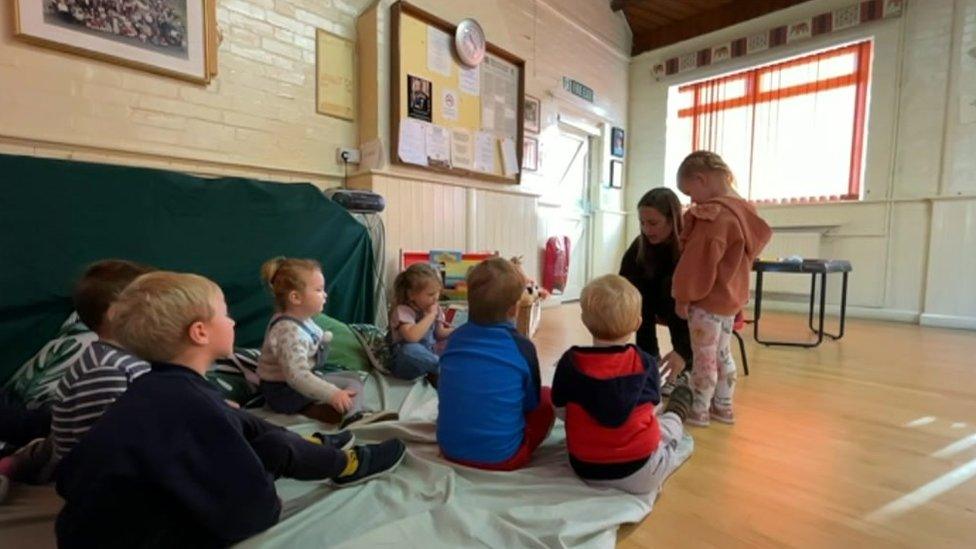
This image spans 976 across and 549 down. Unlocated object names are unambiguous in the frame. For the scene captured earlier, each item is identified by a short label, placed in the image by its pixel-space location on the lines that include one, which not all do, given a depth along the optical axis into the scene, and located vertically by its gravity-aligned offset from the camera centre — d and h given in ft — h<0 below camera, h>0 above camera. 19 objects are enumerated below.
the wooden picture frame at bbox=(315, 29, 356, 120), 9.70 +3.48
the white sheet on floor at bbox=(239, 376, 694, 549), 3.10 -1.96
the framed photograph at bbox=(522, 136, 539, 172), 14.57 +2.77
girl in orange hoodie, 5.30 -0.26
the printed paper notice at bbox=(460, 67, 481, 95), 11.78 +4.09
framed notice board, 10.37 +3.41
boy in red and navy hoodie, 3.64 -1.22
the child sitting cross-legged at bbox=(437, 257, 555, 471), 3.81 -1.13
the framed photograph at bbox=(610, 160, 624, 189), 18.95 +2.86
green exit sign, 16.30 +5.52
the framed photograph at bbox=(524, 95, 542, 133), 14.52 +4.05
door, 16.84 +1.62
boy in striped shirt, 3.29 -1.07
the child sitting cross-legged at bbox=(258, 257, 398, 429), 4.92 -1.29
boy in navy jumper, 2.32 -1.10
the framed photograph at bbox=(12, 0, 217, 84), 6.47 +3.07
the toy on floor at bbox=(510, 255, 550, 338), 8.12 -1.23
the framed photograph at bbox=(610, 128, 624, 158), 18.81 +4.12
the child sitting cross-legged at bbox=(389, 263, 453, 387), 6.50 -1.12
